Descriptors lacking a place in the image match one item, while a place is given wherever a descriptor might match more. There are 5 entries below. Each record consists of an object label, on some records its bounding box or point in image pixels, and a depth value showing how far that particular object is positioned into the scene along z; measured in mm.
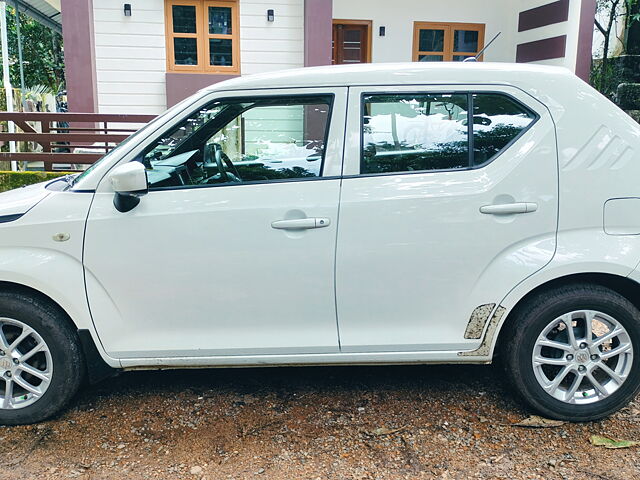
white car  3064
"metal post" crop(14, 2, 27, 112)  12738
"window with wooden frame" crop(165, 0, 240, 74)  10984
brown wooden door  12547
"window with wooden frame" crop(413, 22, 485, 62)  12656
